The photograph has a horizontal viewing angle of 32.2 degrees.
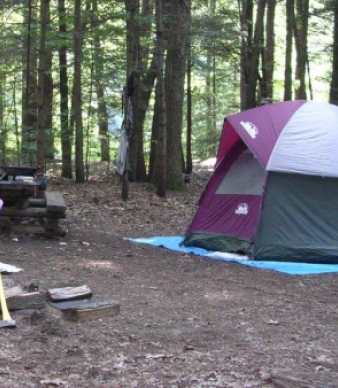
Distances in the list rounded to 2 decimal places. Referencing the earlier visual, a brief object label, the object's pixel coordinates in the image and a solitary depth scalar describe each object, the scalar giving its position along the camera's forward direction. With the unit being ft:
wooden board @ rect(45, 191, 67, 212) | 27.91
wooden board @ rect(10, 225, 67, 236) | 29.22
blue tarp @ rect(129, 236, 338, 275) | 25.91
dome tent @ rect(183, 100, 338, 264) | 27.76
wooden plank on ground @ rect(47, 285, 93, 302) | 17.10
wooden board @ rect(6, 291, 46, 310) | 16.10
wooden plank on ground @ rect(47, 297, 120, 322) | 16.02
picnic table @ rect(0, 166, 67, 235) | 27.48
